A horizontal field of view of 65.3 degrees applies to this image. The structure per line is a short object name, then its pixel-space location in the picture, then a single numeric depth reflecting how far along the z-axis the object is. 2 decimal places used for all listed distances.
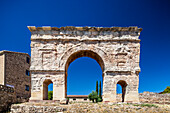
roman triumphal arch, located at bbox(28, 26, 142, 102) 13.48
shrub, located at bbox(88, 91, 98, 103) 16.70
